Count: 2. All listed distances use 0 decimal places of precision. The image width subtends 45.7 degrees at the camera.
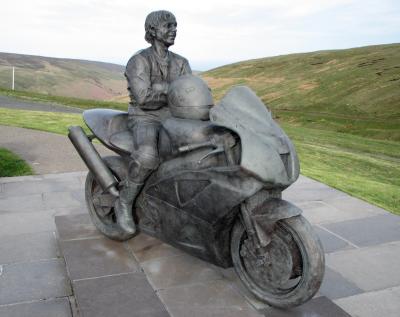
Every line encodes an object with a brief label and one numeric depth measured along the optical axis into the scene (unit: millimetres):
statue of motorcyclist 4426
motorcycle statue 3492
